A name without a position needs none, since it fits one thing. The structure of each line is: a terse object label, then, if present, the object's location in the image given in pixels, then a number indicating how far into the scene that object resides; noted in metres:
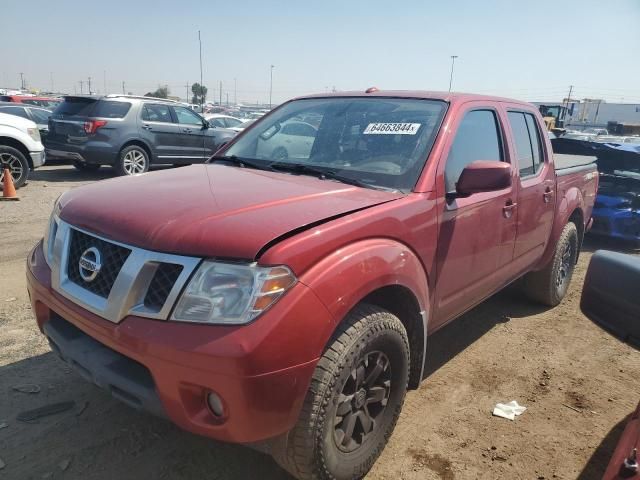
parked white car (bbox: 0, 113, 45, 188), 8.92
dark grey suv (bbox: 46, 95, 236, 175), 10.47
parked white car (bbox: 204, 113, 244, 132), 16.81
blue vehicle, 7.45
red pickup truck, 1.83
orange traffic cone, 8.39
